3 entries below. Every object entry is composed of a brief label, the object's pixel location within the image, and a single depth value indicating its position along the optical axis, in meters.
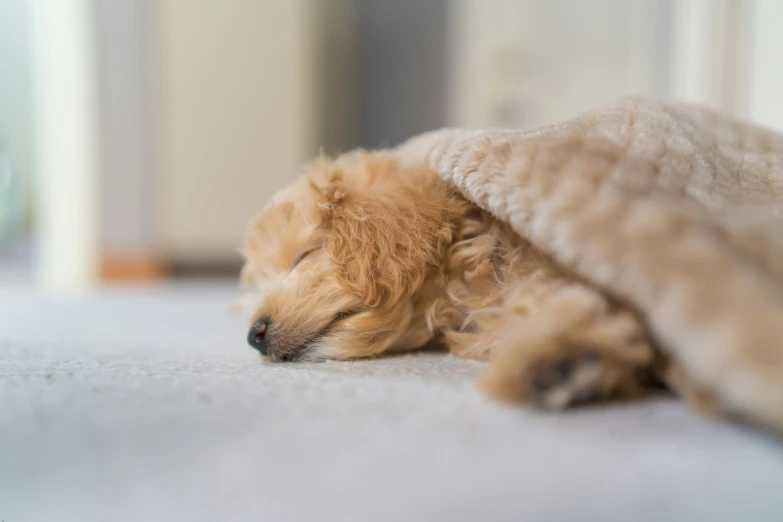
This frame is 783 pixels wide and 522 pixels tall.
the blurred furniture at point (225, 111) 1.28
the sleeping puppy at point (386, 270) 0.43
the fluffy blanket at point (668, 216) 0.31
